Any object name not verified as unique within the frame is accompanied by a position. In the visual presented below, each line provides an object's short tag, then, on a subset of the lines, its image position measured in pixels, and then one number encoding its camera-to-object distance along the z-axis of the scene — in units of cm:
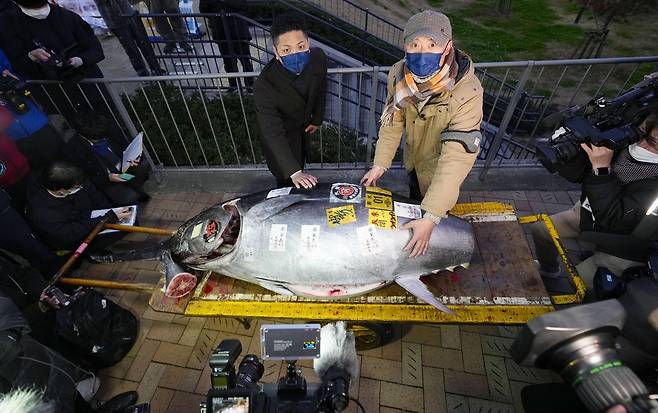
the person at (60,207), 296
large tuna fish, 235
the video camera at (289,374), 138
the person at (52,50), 350
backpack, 253
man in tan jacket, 193
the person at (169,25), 701
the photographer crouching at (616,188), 201
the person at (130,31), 569
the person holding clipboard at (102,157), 356
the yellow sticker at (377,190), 261
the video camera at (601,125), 200
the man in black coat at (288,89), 258
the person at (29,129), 314
